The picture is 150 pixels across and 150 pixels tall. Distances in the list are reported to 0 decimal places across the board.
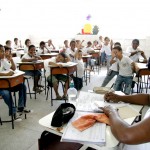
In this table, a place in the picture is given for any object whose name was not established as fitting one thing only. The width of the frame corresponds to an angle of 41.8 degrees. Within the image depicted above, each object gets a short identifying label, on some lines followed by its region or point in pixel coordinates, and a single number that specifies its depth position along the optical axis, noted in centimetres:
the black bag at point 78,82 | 463
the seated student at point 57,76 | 389
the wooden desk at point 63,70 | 362
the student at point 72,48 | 520
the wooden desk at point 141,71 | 355
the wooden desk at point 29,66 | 402
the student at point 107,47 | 734
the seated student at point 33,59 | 436
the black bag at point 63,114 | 115
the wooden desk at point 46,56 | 591
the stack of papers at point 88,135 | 100
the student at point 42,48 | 637
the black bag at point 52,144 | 130
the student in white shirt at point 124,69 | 363
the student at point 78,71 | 458
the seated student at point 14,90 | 293
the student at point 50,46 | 847
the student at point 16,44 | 827
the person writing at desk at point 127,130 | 88
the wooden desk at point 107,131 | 98
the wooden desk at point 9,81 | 262
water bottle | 165
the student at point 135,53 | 497
